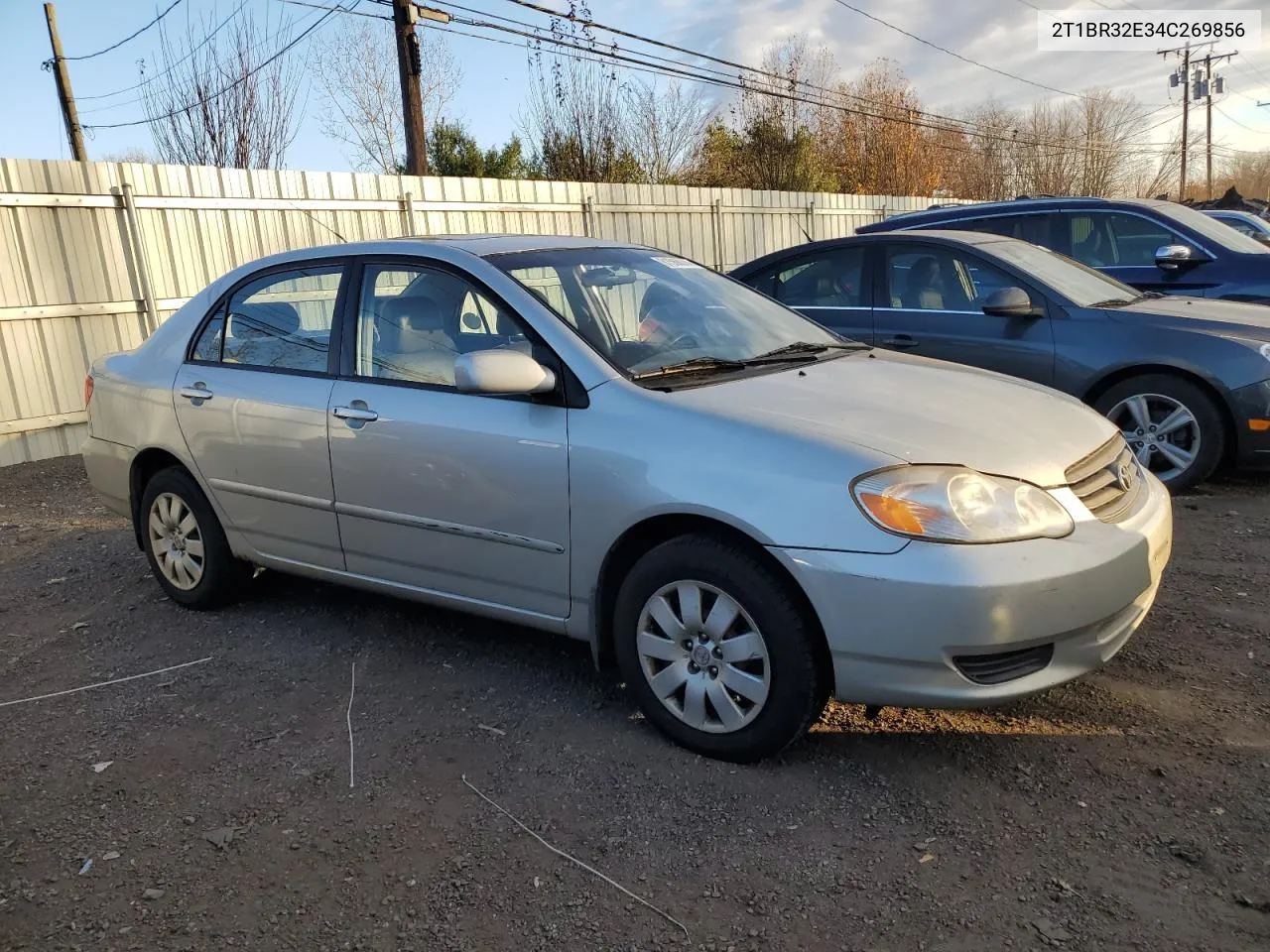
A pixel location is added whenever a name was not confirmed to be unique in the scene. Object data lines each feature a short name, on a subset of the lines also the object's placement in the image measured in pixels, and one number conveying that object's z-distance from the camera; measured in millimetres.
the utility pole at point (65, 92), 19656
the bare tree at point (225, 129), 16125
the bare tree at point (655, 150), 21266
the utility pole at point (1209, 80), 50781
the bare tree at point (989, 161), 37500
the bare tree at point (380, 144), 20516
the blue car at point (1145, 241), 7172
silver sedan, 2684
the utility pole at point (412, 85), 13000
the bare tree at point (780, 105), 25266
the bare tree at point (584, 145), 19109
